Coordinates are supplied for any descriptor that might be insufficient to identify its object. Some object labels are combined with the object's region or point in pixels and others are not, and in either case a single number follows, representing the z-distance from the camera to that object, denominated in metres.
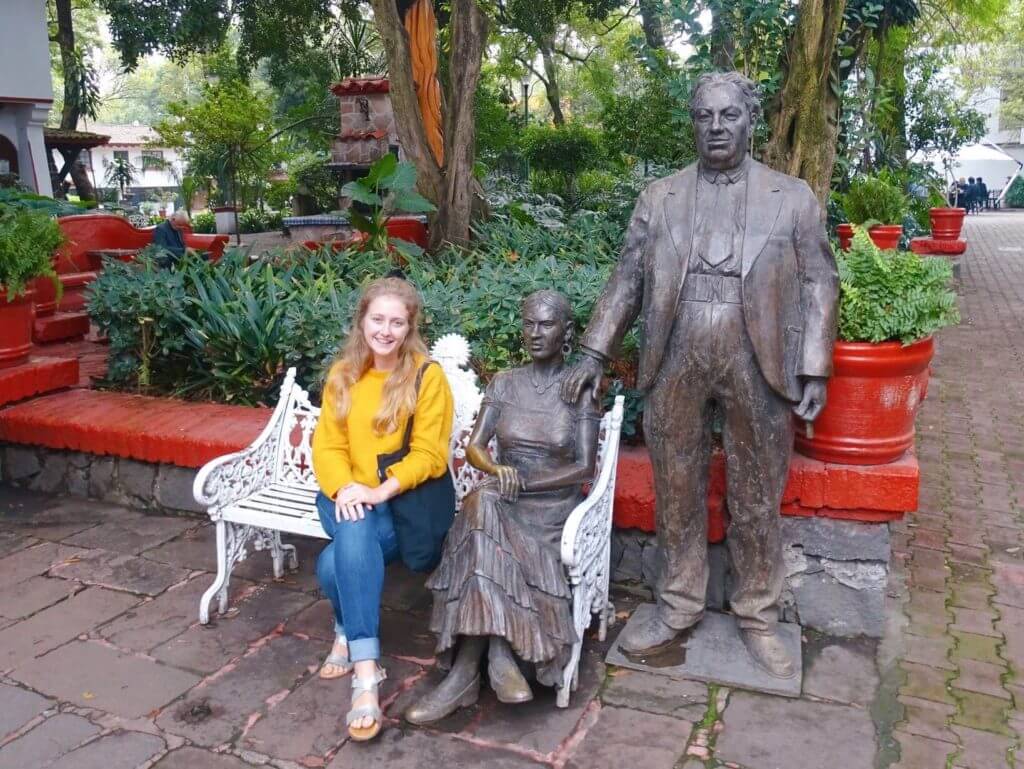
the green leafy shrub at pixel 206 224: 18.45
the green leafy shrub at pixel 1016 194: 34.66
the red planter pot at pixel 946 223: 13.18
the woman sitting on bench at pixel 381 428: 3.07
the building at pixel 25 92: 16.22
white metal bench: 2.99
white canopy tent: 36.53
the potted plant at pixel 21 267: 4.77
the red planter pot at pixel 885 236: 9.85
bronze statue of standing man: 2.83
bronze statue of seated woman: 2.75
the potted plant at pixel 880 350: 3.15
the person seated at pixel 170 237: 8.45
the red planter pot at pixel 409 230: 9.10
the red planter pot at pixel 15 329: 4.86
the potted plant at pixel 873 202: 10.74
